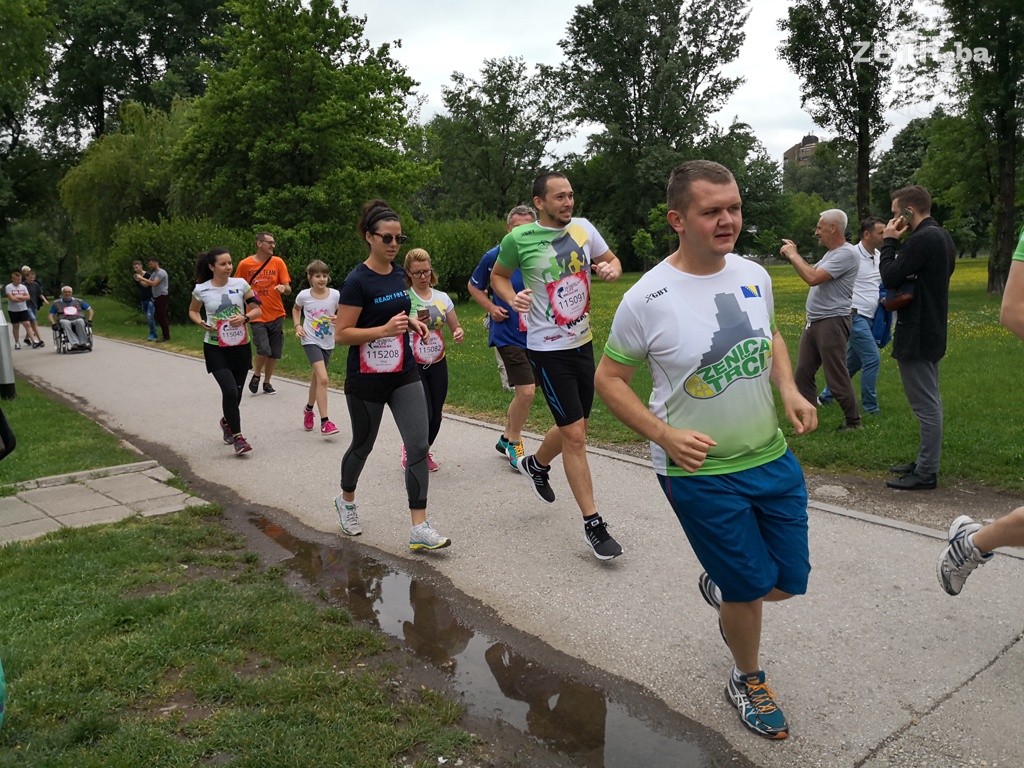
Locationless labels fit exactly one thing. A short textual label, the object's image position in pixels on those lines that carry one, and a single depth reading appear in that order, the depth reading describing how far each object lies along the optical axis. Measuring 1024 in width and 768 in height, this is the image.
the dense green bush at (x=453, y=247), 31.00
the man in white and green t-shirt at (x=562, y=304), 5.07
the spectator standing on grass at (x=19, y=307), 20.20
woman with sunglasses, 5.09
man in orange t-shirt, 11.08
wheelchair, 19.31
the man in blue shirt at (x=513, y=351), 7.02
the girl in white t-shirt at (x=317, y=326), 9.18
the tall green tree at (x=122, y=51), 45.62
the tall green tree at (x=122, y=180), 31.84
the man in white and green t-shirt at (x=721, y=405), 2.99
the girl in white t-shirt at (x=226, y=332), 8.25
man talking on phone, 5.95
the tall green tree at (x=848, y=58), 28.12
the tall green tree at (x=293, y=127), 27.66
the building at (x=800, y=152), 175.99
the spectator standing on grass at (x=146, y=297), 21.03
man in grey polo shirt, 7.62
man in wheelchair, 19.16
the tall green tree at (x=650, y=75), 56.38
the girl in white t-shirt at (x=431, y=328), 6.83
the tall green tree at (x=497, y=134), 63.03
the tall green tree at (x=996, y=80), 22.69
